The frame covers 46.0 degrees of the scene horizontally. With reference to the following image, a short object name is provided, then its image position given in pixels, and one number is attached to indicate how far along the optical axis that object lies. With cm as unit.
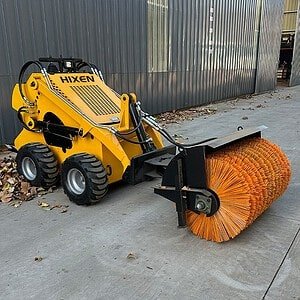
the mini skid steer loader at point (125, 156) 258
